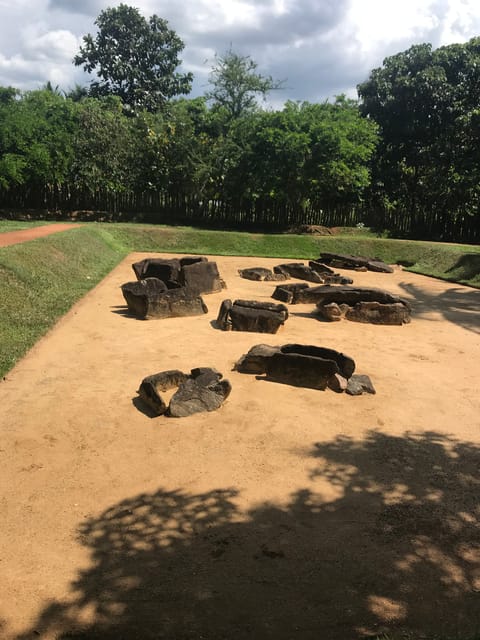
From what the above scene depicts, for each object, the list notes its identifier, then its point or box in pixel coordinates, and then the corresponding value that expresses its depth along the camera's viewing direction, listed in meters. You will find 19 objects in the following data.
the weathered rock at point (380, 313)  11.58
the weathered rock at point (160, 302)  11.06
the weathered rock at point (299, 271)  17.19
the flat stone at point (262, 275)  17.14
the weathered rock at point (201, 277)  13.82
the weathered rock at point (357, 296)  12.30
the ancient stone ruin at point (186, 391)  6.21
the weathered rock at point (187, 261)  15.57
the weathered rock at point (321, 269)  17.72
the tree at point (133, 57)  46.69
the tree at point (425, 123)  28.42
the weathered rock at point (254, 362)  7.69
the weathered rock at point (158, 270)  14.51
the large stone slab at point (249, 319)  10.27
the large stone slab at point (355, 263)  20.16
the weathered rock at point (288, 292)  13.65
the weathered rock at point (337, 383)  7.10
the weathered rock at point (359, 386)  7.09
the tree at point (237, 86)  34.88
